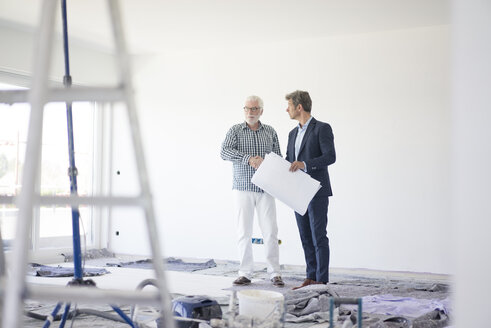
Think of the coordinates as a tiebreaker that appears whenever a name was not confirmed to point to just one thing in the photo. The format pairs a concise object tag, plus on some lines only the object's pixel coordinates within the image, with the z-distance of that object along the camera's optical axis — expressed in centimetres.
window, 614
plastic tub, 226
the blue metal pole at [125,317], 209
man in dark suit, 425
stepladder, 107
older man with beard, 478
